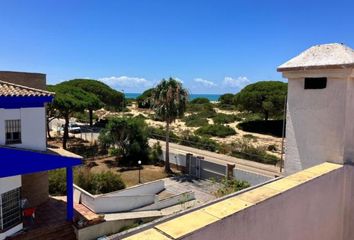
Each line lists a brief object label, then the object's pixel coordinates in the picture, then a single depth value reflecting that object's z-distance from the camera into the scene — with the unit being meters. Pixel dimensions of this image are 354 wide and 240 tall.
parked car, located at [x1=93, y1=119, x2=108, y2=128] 46.47
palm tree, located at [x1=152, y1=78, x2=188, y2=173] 22.95
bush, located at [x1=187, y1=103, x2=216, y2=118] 61.60
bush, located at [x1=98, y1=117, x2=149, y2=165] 24.95
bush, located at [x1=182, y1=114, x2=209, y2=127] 50.16
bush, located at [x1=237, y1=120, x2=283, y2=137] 43.75
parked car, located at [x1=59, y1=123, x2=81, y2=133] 38.30
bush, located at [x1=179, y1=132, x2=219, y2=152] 29.73
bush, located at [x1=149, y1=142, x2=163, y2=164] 25.64
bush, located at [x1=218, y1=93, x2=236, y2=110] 79.94
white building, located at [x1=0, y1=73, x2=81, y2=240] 11.28
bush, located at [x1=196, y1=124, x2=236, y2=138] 40.75
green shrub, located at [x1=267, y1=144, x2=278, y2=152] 31.21
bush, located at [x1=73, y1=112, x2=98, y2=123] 52.66
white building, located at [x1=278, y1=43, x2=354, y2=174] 3.89
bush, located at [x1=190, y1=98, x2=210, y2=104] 87.20
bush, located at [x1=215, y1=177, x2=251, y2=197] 16.27
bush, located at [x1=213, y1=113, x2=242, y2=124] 53.03
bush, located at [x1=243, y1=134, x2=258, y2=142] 37.56
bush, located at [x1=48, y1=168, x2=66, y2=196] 17.18
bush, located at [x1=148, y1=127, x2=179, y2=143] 34.41
